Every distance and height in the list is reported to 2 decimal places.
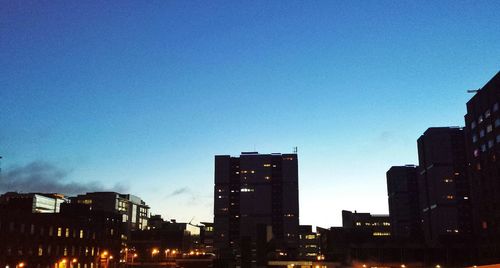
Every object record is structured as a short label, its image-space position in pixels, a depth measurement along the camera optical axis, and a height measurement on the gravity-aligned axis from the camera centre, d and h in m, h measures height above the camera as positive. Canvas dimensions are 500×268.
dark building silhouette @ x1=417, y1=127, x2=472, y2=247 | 187.82 +1.58
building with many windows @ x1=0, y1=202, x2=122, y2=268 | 107.69 +1.56
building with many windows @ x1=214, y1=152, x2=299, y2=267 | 195.27 -0.65
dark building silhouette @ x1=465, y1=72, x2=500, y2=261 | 135.50 +21.61
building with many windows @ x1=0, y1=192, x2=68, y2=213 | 145.25 +11.77
